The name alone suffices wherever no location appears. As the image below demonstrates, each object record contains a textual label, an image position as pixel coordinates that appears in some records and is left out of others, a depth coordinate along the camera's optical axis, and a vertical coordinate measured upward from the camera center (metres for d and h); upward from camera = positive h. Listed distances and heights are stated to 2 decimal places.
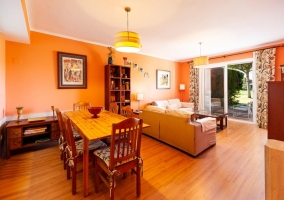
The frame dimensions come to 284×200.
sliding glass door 5.40 +0.41
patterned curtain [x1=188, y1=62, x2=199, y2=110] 5.99 +0.62
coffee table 4.08 -0.49
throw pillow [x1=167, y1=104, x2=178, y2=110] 5.19 -0.27
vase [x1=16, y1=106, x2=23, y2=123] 2.74 -0.21
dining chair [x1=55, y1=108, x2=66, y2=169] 1.96 -0.63
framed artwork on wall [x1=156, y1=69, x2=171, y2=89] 5.71 +0.86
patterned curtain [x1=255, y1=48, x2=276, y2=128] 4.11 +0.73
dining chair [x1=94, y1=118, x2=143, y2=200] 1.44 -0.65
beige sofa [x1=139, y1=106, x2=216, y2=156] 2.54 -0.67
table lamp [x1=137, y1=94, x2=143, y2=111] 4.68 +0.08
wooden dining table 1.52 -0.36
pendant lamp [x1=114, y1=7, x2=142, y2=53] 1.94 +0.83
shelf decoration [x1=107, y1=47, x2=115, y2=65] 3.93 +1.25
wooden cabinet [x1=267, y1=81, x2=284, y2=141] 1.51 -0.12
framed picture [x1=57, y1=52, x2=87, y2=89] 3.36 +0.74
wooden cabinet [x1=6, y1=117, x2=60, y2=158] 2.51 -0.64
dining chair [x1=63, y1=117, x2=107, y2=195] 1.59 -0.66
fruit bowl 2.31 -0.18
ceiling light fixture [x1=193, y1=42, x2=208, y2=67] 3.76 +1.07
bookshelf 3.94 +0.45
